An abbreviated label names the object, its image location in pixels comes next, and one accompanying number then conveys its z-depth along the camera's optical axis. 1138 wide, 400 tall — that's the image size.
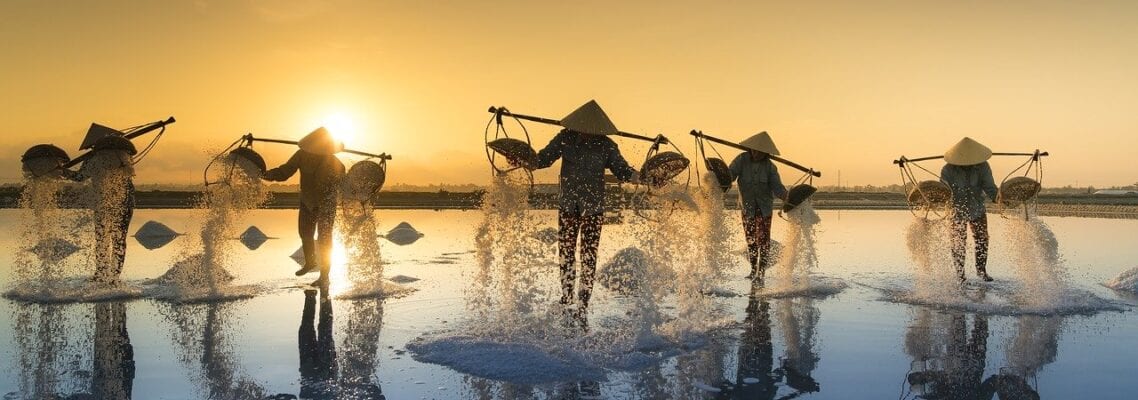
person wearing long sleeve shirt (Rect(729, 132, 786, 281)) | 9.89
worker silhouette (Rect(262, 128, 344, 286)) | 9.58
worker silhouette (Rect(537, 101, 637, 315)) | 6.59
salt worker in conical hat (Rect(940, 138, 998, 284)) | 9.62
